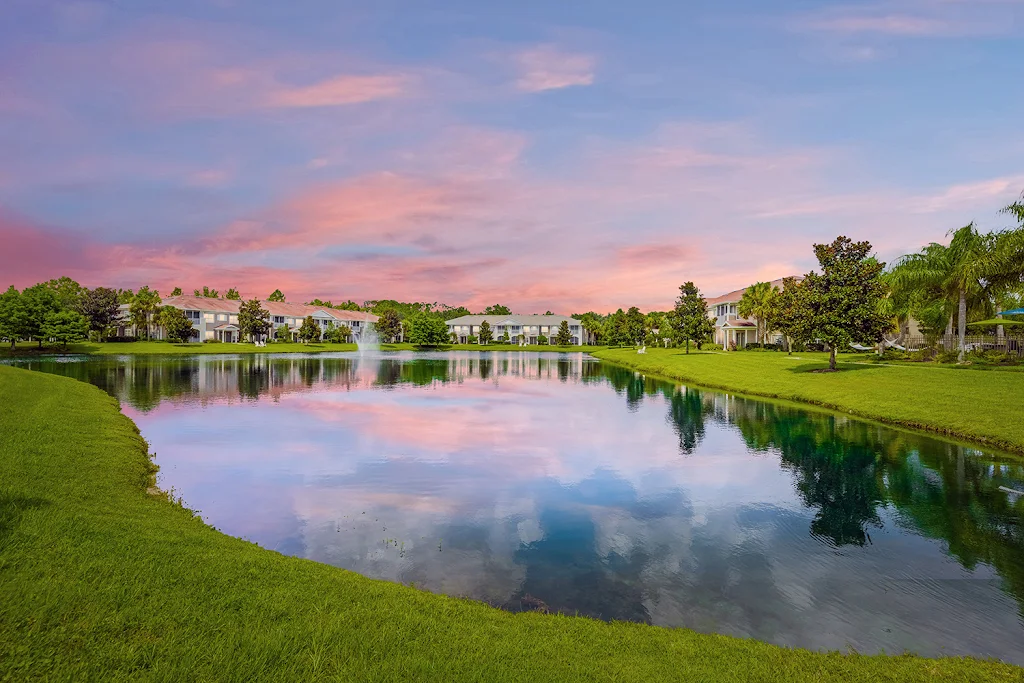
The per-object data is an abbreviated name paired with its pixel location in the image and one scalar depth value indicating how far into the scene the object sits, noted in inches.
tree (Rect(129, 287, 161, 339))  4210.1
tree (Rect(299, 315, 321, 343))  4894.2
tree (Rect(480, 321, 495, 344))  6072.8
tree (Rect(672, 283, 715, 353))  3009.4
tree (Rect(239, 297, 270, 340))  4584.2
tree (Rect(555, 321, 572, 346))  5905.5
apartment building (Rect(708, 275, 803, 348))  3570.4
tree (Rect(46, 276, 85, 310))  5657.0
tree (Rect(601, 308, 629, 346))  4958.2
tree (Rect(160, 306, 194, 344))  4015.8
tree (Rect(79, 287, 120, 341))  3983.8
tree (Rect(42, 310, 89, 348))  3149.6
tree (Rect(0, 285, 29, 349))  3058.6
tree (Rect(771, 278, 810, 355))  1776.6
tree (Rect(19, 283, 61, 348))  3125.0
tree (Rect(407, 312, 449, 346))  5162.4
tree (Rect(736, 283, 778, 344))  3036.4
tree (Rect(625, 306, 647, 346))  4645.7
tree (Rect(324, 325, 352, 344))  5354.3
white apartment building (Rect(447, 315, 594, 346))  6417.3
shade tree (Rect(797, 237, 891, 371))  1562.5
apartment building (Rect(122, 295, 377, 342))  4687.5
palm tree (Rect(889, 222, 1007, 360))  1450.5
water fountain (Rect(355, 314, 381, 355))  4676.9
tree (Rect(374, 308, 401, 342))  5601.9
